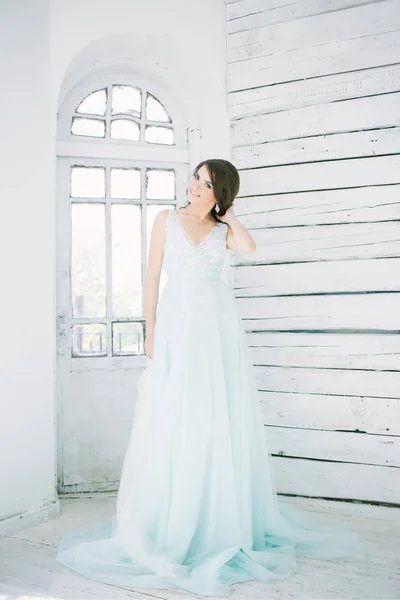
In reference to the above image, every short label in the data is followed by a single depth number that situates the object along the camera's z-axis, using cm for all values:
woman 254
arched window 374
